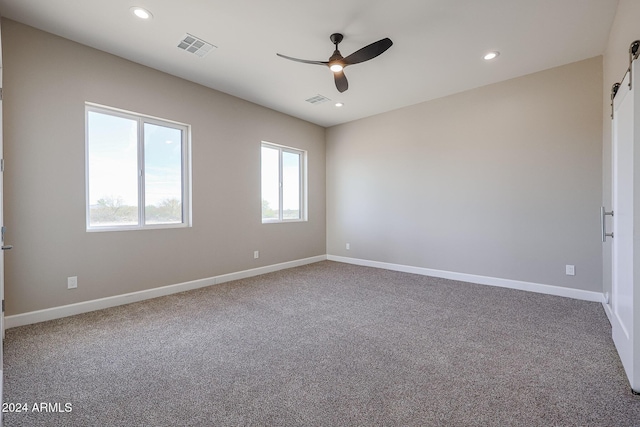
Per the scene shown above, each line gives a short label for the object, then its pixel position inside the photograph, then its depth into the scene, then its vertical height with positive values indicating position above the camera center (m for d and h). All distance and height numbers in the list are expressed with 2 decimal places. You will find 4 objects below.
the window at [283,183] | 5.31 +0.54
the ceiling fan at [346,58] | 2.62 +1.51
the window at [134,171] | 3.30 +0.51
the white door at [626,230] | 1.73 -0.14
